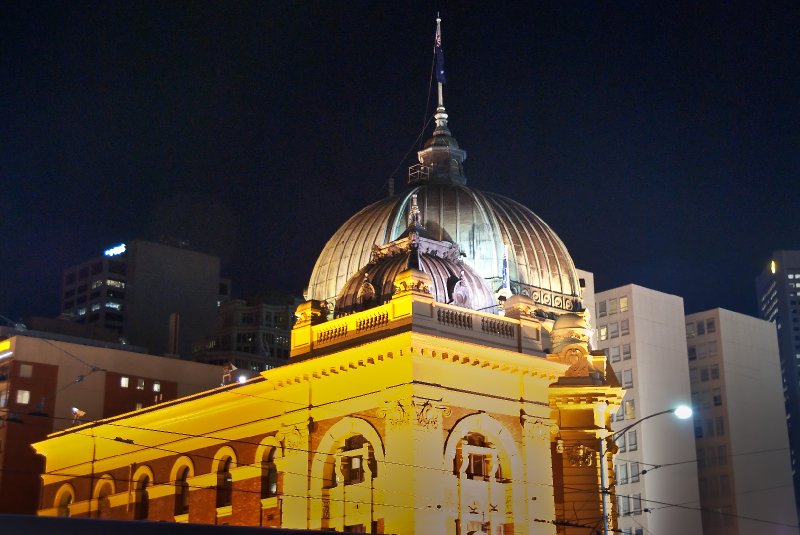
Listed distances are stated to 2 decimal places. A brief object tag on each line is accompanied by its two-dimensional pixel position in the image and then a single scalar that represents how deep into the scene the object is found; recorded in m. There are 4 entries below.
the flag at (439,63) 65.88
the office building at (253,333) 128.88
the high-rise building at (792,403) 192.38
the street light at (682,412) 37.84
